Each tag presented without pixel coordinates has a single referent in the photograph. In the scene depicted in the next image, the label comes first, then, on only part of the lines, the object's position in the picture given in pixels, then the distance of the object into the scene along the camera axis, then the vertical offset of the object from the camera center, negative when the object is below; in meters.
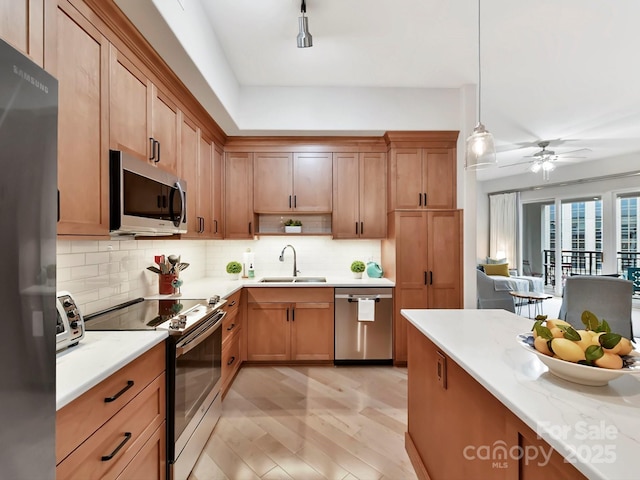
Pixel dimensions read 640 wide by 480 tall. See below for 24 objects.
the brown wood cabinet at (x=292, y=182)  3.44 +0.68
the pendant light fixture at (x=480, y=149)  1.87 +0.58
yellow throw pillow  6.04 -0.57
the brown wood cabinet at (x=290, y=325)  3.13 -0.88
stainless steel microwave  1.51 +0.25
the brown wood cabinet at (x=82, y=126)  1.21 +0.51
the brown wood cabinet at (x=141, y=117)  1.57 +0.76
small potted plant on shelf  3.60 +0.17
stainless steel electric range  1.53 -0.69
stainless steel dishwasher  3.14 -0.92
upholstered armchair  4.83 -0.89
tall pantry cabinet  3.20 -0.07
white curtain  7.04 +0.35
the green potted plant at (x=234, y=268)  3.36 -0.30
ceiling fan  4.55 +1.28
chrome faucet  3.63 -0.24
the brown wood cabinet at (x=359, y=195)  3.44 +0.53
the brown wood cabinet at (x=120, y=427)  0.94 -0.69
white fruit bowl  0.79 -0.36
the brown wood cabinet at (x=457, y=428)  0.87 -0.72
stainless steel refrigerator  0.58 -0.05
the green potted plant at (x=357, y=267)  3.49 -0.30
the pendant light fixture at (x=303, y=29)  2.02 +1.43
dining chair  3.02 -0.61
